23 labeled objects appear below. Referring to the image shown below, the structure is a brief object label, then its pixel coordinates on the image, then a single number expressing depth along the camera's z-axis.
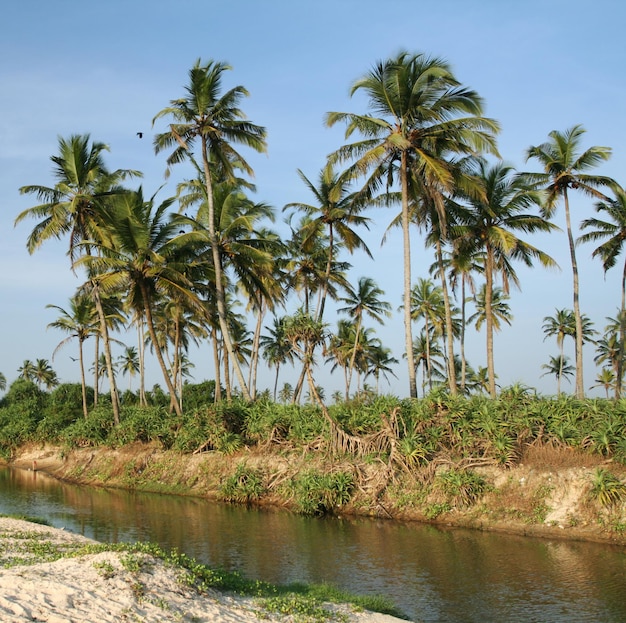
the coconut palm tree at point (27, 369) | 67.44
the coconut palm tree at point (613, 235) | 29.33
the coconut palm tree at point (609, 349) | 54.69
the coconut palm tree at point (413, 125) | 21.44
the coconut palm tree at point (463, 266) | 27.50
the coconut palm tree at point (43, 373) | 67.25
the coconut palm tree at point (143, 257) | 25.84
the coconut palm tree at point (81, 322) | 39.75
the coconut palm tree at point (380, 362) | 52.69
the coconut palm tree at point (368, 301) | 42.62
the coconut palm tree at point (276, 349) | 45.75
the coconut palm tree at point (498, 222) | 25.80
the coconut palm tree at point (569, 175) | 26.17
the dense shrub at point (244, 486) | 22.16
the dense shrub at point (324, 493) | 19.88
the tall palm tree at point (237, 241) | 27.33
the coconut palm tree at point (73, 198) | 28.25
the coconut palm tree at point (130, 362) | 62.84
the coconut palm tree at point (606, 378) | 58.40
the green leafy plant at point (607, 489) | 15.91
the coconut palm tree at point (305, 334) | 20.36
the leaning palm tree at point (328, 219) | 31.03
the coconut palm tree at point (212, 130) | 26.52
